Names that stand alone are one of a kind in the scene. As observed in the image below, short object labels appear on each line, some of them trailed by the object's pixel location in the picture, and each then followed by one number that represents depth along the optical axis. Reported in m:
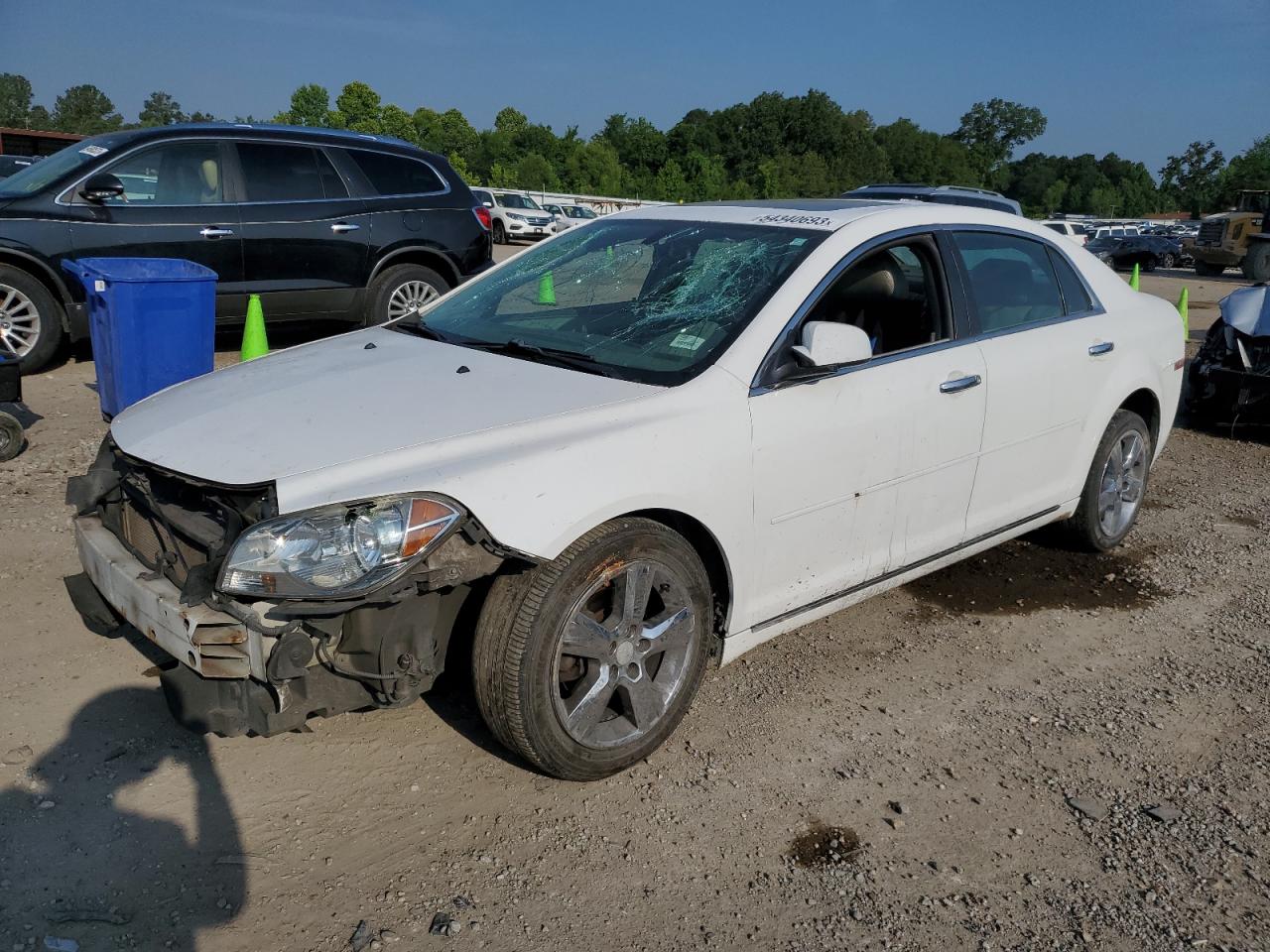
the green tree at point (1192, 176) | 108.00
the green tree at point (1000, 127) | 130.68
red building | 26.55
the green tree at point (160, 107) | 131.24
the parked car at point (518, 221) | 30.41
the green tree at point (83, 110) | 101.69
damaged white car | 2.68
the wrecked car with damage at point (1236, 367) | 7.81
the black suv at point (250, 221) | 7.72
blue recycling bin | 6.11
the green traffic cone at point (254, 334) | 6.98
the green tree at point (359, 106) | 85.62
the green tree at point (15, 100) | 99.50
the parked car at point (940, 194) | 12.51
